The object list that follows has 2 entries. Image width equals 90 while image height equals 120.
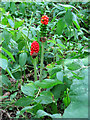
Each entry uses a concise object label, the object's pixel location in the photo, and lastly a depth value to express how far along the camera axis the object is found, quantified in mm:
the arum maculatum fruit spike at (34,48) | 924
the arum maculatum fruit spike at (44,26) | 903
